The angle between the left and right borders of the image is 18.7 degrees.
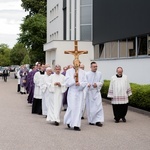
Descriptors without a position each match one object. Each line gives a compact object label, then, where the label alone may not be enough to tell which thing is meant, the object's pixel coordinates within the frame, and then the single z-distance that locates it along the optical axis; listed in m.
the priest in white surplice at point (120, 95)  14.24
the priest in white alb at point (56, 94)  13.39
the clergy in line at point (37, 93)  16.80
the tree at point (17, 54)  145.50
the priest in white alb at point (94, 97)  13.35
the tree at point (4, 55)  172.62
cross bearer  12.42
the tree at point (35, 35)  56.00
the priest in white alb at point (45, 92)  15.02
